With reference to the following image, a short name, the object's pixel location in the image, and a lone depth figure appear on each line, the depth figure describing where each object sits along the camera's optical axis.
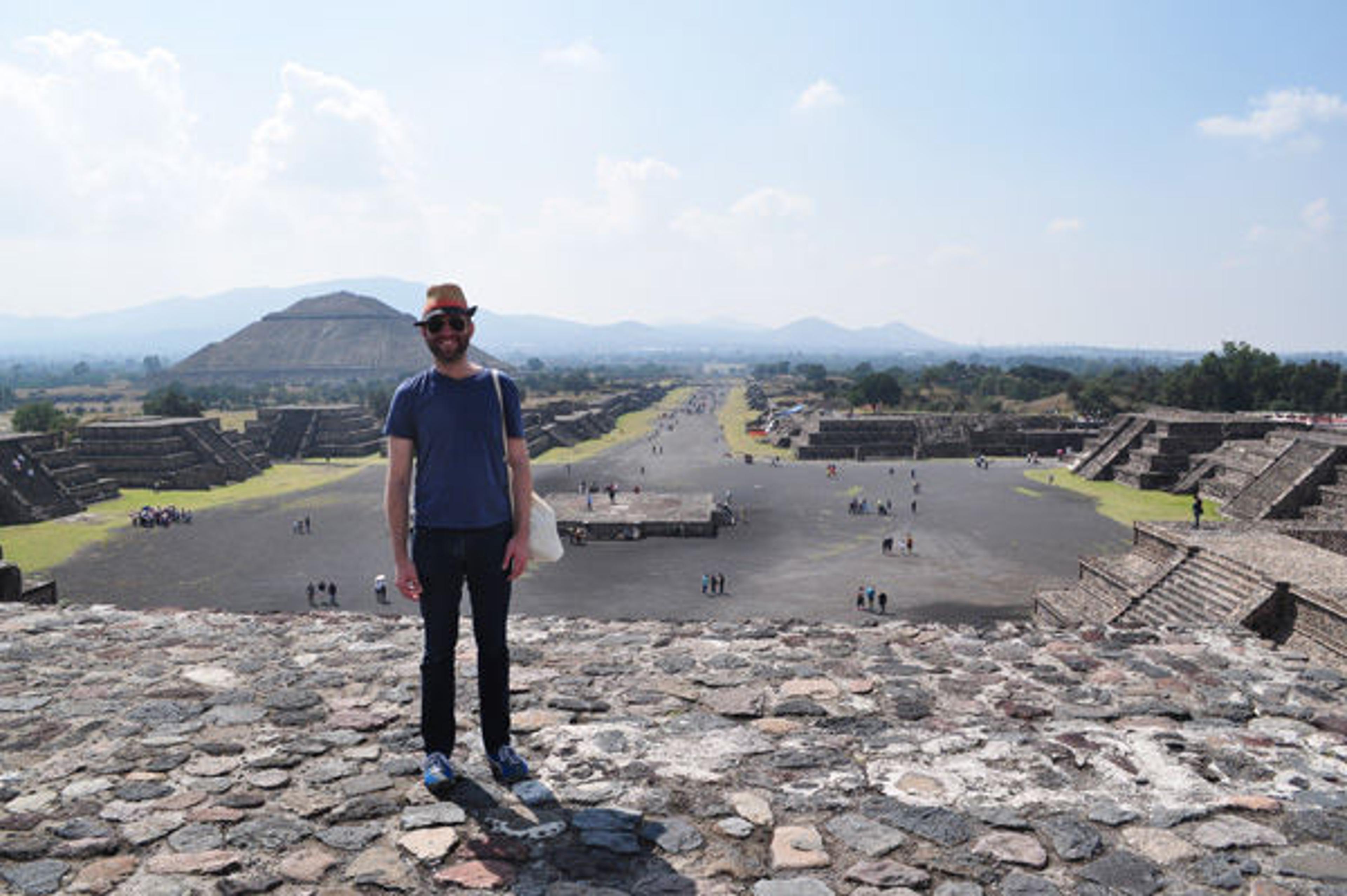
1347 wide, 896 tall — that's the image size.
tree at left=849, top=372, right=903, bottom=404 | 90.81
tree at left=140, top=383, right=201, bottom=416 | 70.44
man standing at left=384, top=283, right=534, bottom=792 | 3.64
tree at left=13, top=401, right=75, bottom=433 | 60.19
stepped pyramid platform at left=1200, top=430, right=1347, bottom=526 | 31.38
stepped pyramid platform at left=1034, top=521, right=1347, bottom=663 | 12.86
